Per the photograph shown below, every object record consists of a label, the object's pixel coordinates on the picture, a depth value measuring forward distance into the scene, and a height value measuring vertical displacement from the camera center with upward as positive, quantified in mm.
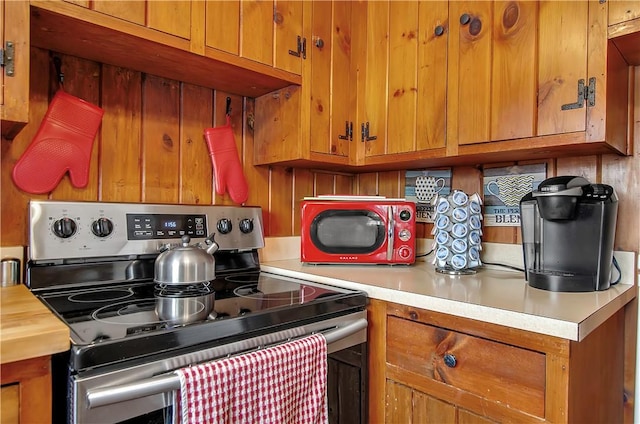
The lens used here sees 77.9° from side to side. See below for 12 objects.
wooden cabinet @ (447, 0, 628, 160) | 1062 +393
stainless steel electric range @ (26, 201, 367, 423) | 688 -238
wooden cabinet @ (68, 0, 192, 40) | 1020 +527
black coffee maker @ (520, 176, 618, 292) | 1066 -57
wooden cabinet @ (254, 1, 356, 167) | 1478 +410
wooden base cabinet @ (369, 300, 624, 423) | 830 -383
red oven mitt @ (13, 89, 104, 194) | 1128 +176
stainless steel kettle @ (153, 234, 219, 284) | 1009 -150
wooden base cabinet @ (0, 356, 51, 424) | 633 -304
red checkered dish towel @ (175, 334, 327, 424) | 733 -365
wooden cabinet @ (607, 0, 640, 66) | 988 +483
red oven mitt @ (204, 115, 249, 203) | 1505 +179
